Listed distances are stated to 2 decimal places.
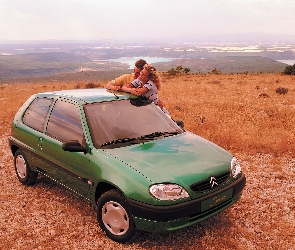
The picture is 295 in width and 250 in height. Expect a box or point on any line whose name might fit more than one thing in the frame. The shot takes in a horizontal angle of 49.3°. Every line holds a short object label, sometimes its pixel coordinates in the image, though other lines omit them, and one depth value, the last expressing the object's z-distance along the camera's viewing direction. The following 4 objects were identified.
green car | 3.41
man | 6.45
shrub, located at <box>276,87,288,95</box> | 16.92
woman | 6.02
